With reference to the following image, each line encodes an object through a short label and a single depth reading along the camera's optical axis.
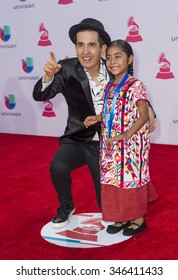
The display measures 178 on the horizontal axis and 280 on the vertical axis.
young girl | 2.30
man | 2.46
